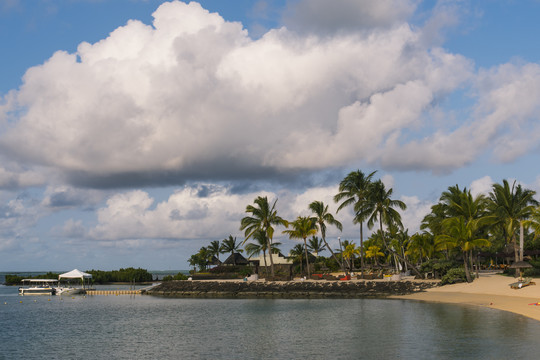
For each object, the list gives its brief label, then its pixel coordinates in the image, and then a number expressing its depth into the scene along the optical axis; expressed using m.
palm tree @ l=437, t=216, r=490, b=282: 55.91
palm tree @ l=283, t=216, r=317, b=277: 75.19
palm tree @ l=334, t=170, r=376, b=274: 69.62
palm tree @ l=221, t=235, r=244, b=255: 121.77
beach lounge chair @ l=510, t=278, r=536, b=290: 50.85
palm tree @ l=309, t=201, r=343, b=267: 75.38
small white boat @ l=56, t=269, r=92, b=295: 87.56
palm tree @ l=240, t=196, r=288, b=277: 76.31
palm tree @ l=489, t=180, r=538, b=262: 60.38
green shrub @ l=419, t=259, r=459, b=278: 63.66
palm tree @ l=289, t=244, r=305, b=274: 91.68
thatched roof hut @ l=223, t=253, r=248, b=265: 100.62
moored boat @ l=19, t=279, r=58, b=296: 96.03
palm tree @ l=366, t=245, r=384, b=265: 85.76
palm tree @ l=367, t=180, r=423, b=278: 66.79
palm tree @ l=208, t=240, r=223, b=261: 132.88
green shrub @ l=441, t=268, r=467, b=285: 59.42
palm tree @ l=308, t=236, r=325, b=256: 98.94
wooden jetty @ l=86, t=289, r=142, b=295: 86.64
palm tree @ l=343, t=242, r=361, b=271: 84.19
